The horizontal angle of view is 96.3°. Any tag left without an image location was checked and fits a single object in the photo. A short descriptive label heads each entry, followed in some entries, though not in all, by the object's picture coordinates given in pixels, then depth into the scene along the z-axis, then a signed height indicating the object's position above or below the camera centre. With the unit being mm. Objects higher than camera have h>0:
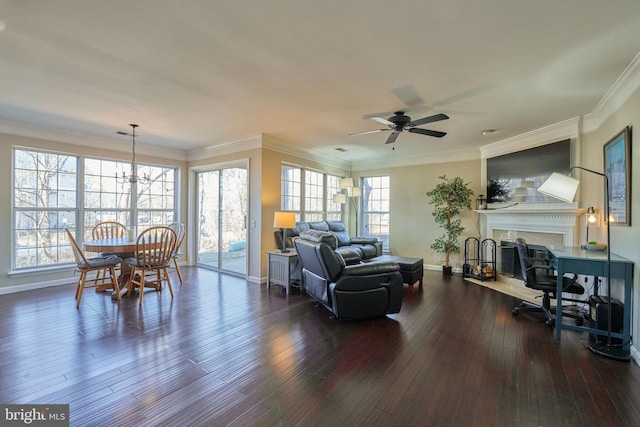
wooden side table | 4512 -859
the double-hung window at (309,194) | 5973 +469
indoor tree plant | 5758 +129
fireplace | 4234 -186
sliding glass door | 5715 -111
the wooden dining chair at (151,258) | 4031 -649
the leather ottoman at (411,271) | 4688 -920
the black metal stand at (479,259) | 5328 -868
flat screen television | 4340 +753
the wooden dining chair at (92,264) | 3849 -711
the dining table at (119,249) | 3791 -477
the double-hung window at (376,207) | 7219 +202
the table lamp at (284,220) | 4652 -94
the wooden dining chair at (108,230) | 4784 -306
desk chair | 3262 -803
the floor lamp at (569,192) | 2643 +257
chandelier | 4676 +1007
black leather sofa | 5117 -579
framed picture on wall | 2756 +433
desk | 2631 -522
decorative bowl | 3250 -350
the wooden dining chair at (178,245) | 4488 -493
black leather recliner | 3242 -802
